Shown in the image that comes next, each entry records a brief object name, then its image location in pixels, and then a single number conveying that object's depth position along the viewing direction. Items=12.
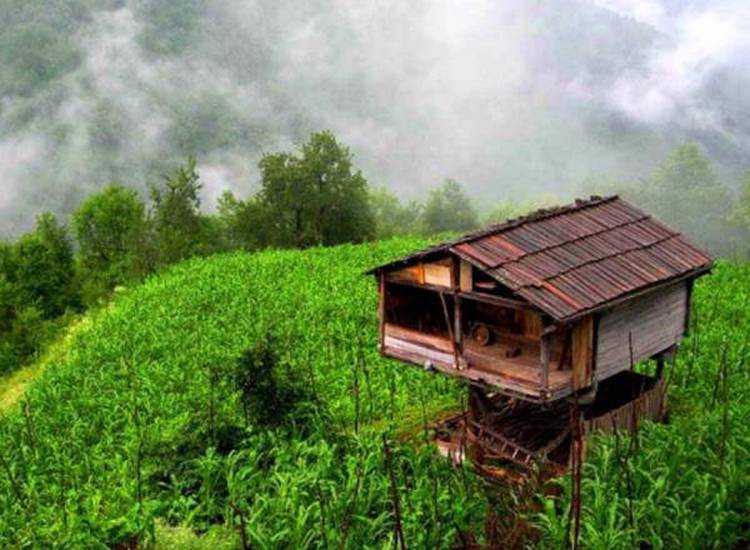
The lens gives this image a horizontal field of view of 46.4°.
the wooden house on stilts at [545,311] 9.89
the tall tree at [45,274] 39.03
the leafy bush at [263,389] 12.05
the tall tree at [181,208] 33.16
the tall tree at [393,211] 72.19
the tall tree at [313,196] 34.50
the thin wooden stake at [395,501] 6.08
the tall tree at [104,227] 38.81
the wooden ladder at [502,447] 10.88
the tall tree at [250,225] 34.84
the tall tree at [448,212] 62.34
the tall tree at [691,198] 68.06
